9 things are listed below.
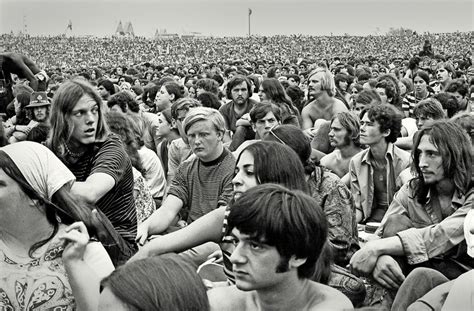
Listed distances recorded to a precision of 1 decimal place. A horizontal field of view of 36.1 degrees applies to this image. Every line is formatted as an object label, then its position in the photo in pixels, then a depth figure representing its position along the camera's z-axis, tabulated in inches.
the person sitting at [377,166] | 192.9
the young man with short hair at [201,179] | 167.9
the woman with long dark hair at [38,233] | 95.5
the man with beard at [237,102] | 320.5
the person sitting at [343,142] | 219.8
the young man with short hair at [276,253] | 89.5
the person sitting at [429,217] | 118.8
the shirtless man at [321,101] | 308.8
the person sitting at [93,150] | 135.4
